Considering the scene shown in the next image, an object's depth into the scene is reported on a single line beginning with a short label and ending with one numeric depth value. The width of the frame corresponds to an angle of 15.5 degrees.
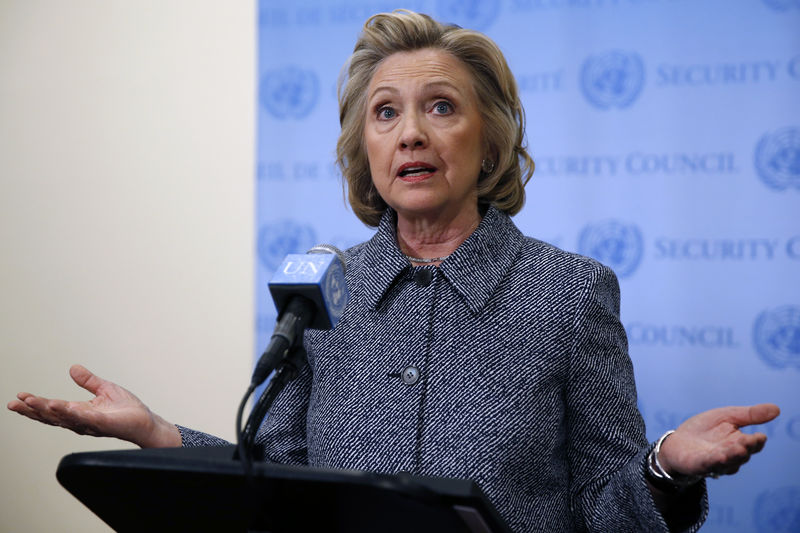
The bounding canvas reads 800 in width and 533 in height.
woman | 2.99
